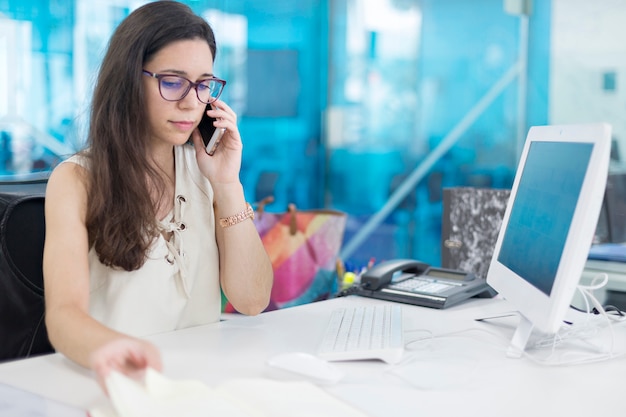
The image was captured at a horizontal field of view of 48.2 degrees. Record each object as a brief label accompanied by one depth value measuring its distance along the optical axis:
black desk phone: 1.67
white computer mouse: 1.10
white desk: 1.02
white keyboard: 1.21
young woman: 1.40
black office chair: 1.41
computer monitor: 1.09
